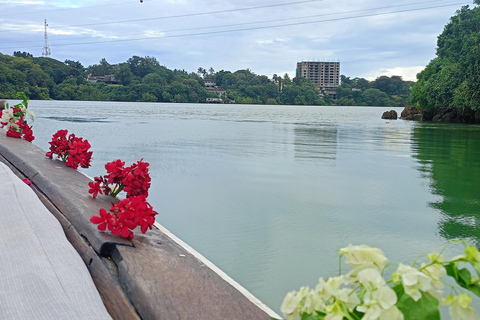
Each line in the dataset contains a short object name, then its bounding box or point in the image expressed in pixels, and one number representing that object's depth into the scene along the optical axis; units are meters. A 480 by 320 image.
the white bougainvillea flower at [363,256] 0.61
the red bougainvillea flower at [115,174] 2.45
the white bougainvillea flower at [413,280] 0.56
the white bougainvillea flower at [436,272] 0.62
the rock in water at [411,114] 31.73
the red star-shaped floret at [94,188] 2.39
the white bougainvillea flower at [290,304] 0.62
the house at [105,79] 92.44
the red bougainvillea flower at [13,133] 4.68
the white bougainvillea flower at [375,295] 0.55
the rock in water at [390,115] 32.34
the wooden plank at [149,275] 1.20
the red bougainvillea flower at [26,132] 4.77
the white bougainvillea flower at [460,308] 0.59
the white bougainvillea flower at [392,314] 0.55
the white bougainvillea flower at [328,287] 0.61
